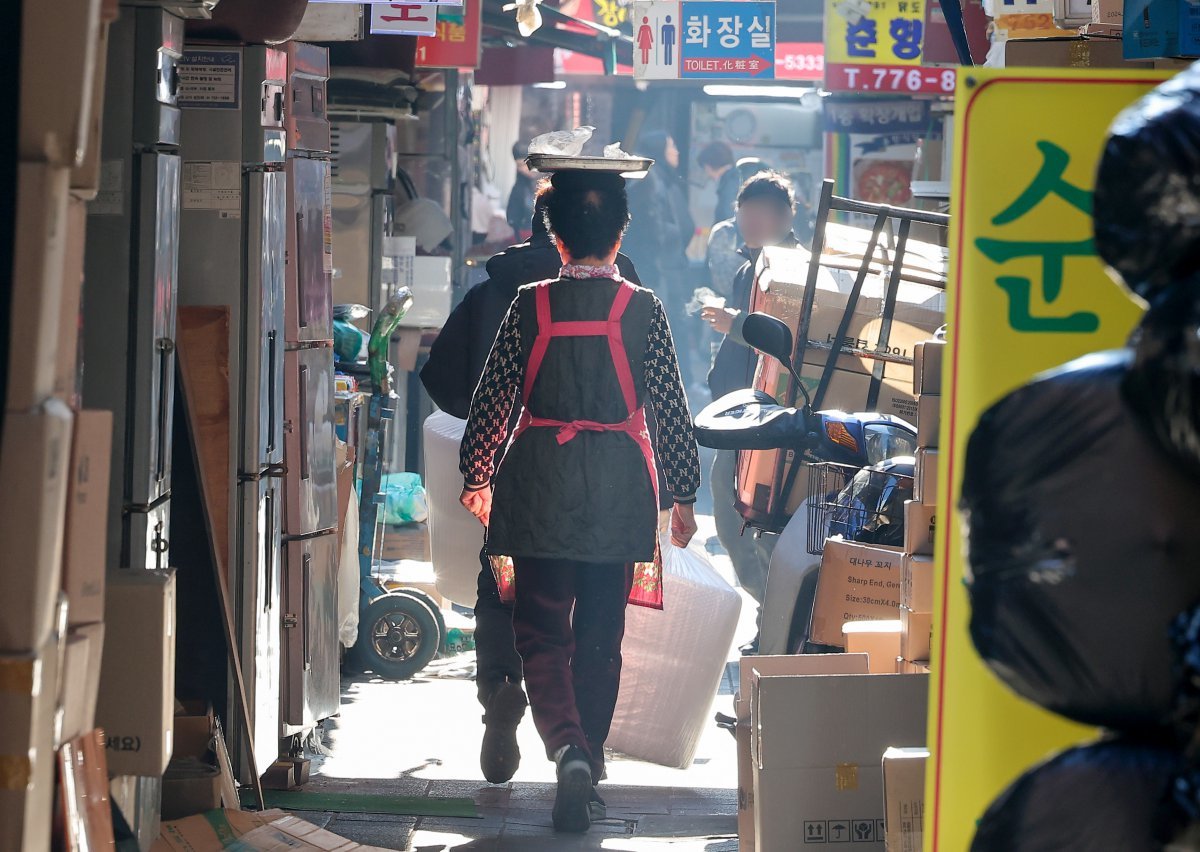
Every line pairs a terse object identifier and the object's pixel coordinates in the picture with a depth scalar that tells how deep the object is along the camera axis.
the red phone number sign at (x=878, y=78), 26.98
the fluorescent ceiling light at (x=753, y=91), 42.03
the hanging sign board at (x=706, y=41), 31.42
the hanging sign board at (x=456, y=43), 23.45
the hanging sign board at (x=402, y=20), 18.20
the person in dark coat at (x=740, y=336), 17.31
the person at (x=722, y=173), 35.37
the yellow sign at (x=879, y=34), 27.12
